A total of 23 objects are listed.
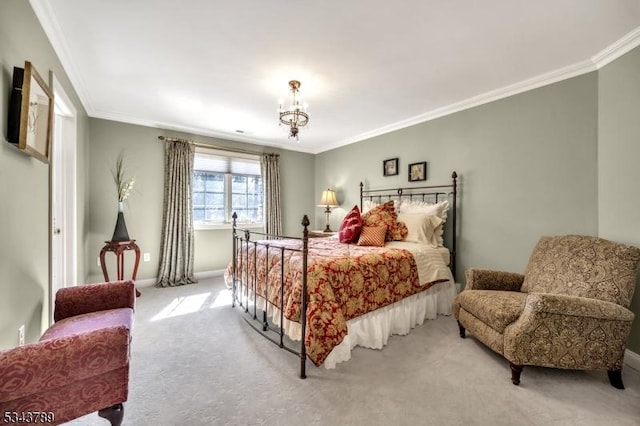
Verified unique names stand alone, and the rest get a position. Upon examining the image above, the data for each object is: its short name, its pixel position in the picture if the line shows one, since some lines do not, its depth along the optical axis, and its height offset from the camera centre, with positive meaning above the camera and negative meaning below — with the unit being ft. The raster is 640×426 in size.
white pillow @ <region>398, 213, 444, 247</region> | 10.39 -0.69
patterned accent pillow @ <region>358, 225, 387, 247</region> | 10.08 -0.96
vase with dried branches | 11.14 +0.93
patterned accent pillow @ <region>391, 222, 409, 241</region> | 10.68 -0.83
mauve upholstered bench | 3.24 -2.28
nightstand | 14.47 -1.31
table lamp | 15.70 +0.66
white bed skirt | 6.76 -3.38
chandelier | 8.29 +3.08
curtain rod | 13.29 +3.56
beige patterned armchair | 5.59 -2.28
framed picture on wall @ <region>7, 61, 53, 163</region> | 4.52 +1.80
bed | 6.40 -2.04
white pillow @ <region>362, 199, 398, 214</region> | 12.64 +0.33
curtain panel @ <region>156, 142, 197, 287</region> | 13.17 -0.52
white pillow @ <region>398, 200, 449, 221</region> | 10.83 +0.20
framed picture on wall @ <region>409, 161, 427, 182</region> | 12.01 +1.89
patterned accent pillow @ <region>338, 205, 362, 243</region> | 10.84 -0.74
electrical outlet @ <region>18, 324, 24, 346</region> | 4.80 -2.34
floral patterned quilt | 6.20 -2.04
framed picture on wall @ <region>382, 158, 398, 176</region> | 13.24 +2.31
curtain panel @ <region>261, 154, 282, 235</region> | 16.38 +1.17
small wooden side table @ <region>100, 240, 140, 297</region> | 10.85 -1.72
